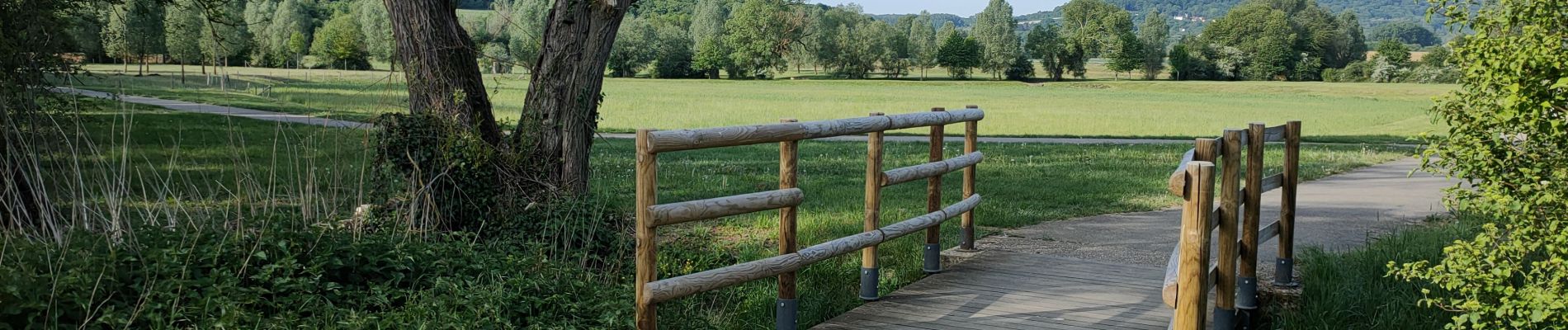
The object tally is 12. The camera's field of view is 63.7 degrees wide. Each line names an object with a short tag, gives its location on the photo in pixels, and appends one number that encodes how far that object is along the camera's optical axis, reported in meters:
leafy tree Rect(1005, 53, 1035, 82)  113.38
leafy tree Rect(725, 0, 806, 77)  106.31
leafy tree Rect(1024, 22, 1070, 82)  110.31
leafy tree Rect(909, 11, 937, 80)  123.50
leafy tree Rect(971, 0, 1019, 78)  116.50
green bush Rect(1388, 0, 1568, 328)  4.71
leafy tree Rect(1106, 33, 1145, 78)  119.25
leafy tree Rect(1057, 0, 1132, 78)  112.25
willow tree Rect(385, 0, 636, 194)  8.52
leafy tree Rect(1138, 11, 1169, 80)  120.62
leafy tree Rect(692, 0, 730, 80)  104.50
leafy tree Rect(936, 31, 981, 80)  119.25
